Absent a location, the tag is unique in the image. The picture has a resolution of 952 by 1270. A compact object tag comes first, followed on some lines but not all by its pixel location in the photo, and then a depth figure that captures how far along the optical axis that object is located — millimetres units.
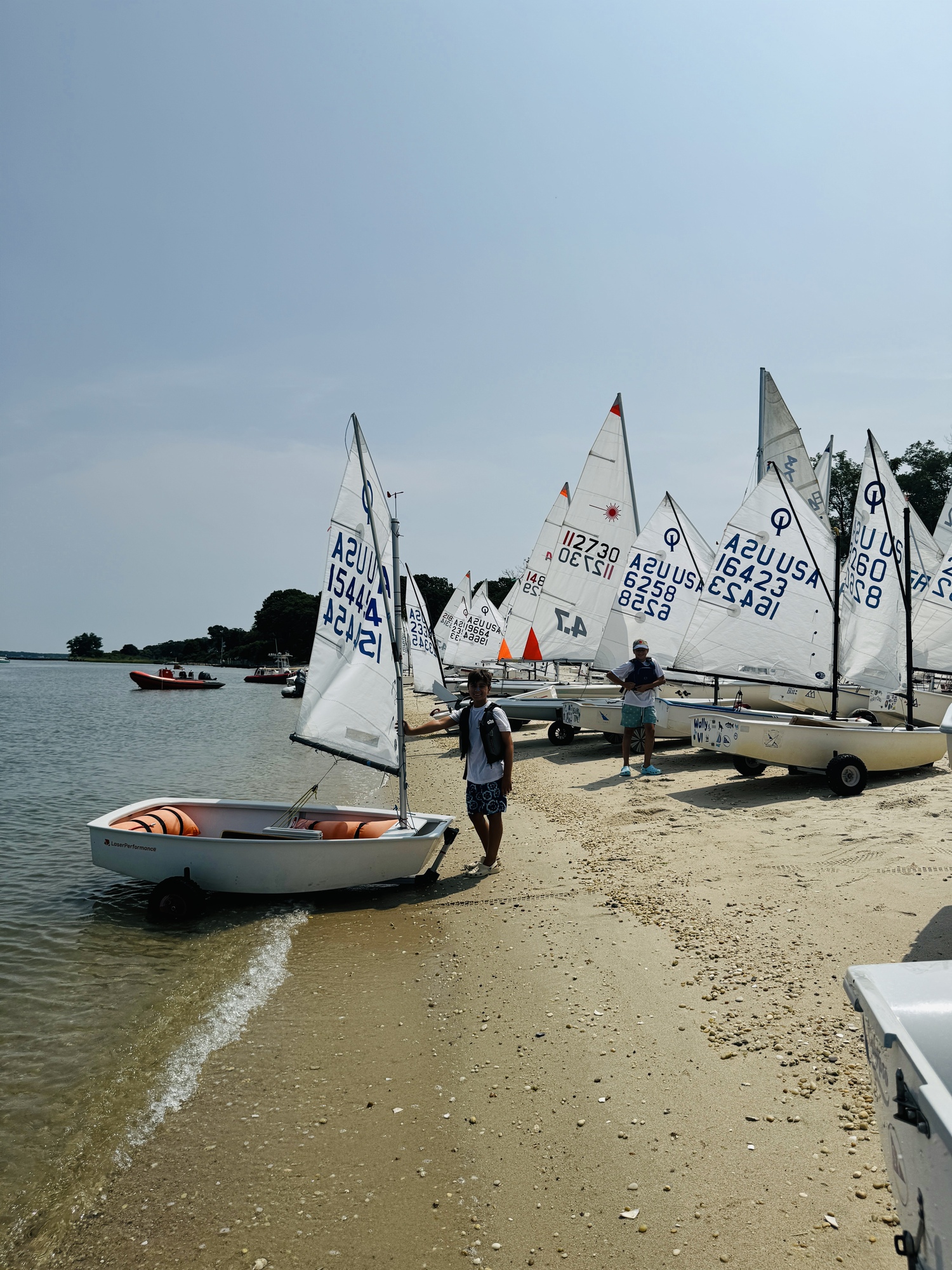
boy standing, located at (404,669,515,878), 7184
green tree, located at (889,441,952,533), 53625
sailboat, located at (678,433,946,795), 12070
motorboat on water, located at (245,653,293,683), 74375
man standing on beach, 11258
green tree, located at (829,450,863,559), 54869
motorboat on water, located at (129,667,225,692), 63281
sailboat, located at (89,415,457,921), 7027
